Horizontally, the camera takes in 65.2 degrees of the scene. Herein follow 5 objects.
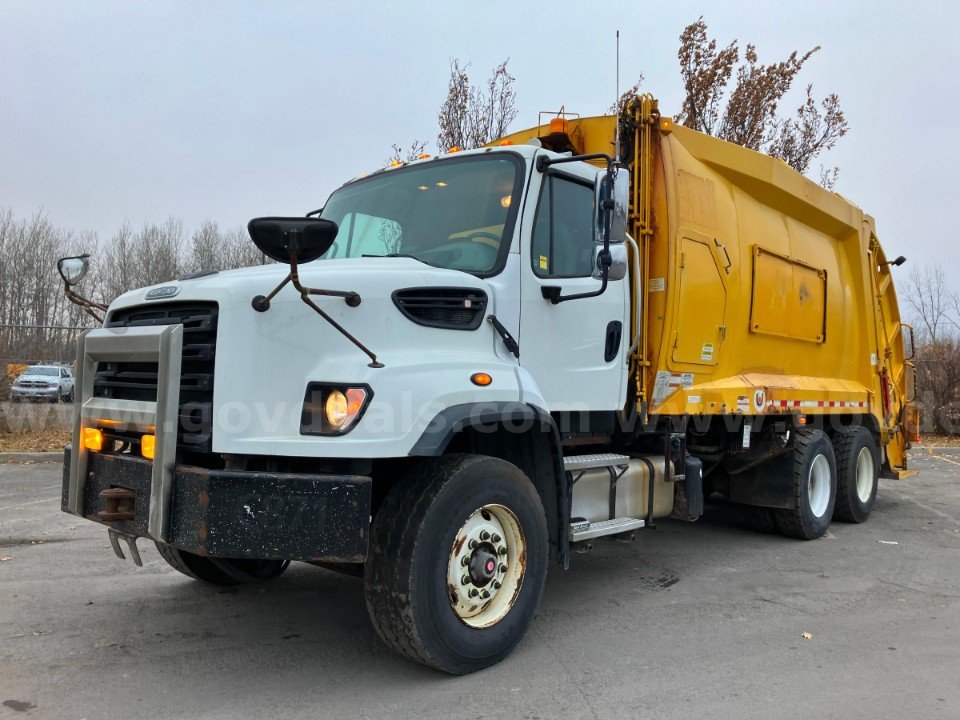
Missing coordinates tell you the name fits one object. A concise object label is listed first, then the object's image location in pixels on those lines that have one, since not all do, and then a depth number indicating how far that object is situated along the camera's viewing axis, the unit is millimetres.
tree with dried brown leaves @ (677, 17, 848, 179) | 13516
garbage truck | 3289
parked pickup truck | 12711
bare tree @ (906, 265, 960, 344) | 18139
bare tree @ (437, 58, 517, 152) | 12031
